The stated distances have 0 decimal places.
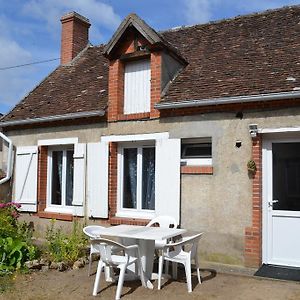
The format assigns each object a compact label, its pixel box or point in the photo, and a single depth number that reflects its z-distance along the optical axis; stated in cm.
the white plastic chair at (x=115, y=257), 600
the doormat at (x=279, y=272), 676
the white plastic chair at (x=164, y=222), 784
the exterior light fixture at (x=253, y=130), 732
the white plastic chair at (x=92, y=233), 687
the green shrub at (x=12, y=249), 755
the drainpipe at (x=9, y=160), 1088
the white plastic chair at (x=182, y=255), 623
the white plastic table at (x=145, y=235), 630
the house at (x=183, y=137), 739
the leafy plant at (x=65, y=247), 788
